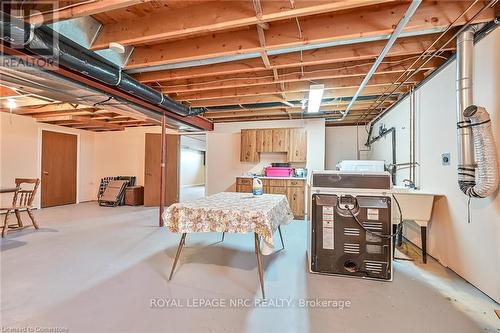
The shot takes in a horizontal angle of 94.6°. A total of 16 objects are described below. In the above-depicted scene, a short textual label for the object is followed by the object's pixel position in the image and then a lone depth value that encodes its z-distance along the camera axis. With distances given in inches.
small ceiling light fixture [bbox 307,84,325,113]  131.6
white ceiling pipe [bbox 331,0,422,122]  67.7
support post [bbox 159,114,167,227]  174.7
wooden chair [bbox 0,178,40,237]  147.8
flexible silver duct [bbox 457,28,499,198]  75.4
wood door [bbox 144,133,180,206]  254.7
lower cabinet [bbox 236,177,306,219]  202.7
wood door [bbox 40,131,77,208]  245.6
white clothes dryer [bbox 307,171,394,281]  92.3
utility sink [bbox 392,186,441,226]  111.1
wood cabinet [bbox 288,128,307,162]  214.7
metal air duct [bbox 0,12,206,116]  71.4
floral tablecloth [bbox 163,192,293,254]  81.3
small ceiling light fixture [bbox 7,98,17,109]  176.2
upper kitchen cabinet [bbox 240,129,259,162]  227.9
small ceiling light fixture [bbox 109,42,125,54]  93.3
